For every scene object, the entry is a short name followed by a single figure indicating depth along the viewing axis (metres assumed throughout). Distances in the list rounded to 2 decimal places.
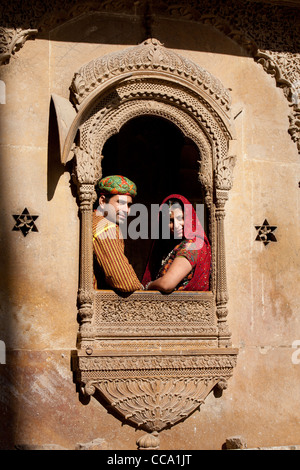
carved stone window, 7.82
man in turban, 7.93
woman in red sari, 8.15
